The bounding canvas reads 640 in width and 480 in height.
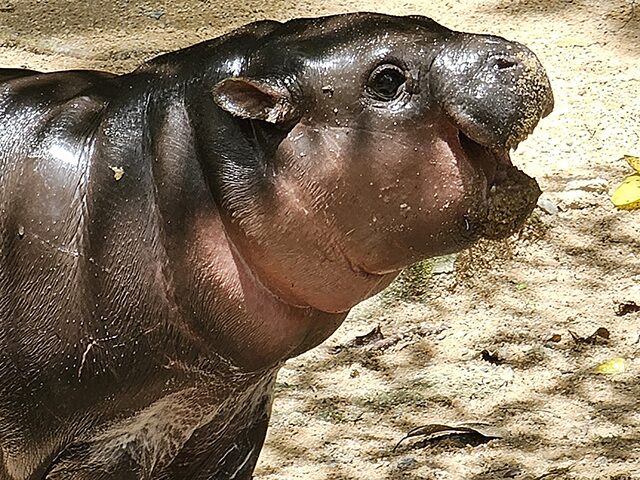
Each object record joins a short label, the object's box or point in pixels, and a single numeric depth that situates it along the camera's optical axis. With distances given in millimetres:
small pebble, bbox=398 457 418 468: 8230
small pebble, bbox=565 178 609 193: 10531
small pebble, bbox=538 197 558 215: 10336
